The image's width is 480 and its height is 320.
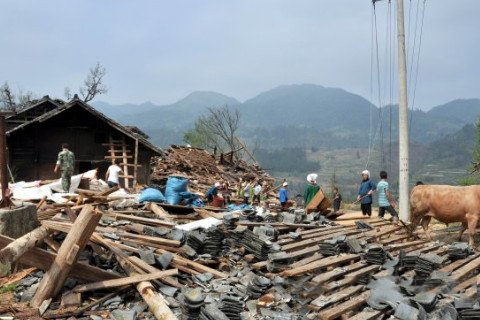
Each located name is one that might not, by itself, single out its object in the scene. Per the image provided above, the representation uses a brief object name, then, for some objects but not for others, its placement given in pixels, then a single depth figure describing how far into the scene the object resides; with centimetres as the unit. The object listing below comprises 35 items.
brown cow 1094
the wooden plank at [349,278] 664
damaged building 1959
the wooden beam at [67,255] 591
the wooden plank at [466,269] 771
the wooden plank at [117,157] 2047
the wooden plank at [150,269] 653
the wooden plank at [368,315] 575
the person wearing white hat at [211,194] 1635
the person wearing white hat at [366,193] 1293
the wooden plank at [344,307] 572
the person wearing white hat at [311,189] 1298
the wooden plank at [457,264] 820
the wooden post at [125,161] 2012
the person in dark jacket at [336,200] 1762
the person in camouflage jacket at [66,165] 1225
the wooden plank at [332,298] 603
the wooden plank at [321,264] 696
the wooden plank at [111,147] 2050
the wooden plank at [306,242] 833
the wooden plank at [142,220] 925
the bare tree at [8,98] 4729
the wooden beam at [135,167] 2048
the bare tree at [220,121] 5391
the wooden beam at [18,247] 542
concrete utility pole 1317
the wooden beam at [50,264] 594
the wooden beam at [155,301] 545
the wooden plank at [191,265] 706
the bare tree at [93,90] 5428
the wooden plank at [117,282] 615
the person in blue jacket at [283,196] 1645
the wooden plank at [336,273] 676
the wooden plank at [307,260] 748
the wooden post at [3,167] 698
